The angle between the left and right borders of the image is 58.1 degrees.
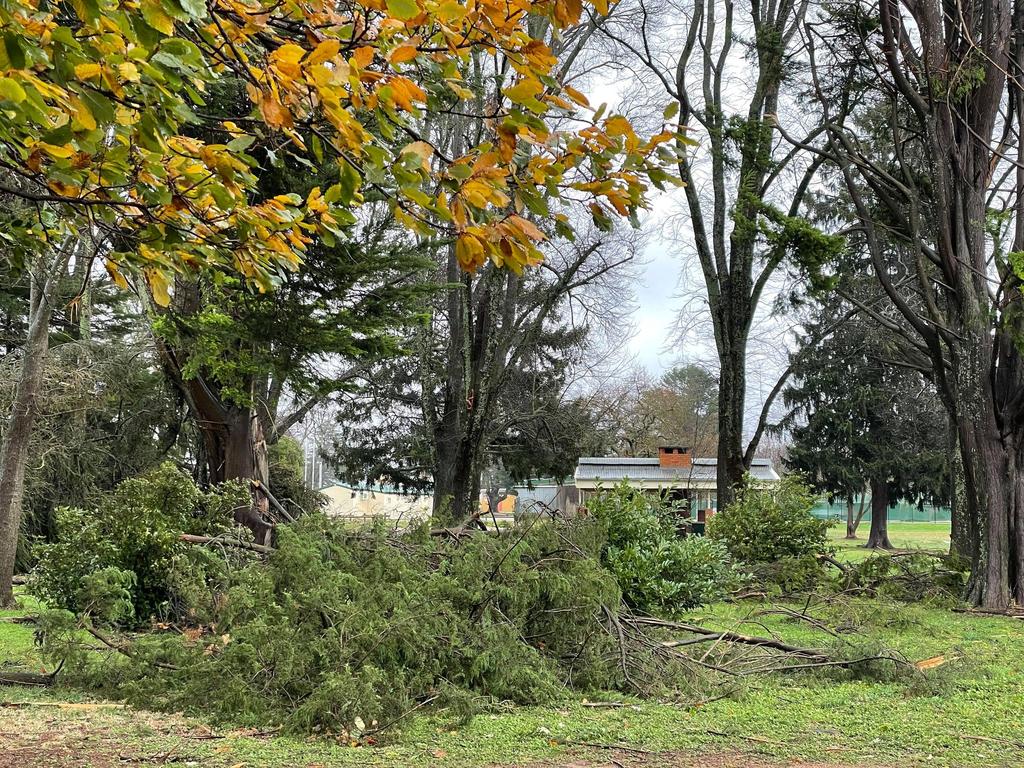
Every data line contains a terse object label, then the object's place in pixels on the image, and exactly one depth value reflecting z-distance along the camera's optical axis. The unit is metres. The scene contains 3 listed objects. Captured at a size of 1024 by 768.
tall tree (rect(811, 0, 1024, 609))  11.38
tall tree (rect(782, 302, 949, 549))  31.05
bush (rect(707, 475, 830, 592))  12.73
